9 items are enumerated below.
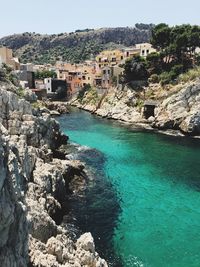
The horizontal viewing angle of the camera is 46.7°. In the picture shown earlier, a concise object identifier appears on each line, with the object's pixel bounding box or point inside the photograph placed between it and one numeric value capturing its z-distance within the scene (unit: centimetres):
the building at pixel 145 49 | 6432
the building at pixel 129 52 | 6897
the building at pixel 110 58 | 7062
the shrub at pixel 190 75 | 4627
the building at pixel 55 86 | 7169
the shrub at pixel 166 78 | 5052
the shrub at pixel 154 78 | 5294
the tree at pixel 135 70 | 5432
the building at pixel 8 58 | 5010
